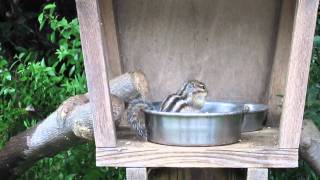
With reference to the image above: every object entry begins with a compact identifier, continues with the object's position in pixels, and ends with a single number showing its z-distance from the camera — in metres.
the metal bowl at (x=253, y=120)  2.22
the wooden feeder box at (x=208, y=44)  2.47
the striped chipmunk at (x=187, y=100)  2.04
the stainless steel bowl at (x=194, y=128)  1.87
